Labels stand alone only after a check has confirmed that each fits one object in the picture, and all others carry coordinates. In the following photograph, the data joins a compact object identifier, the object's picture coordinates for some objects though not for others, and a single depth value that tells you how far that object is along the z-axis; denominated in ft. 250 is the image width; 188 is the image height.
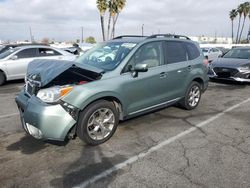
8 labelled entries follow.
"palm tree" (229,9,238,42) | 139.41
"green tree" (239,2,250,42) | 133.72
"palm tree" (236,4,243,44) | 135.60
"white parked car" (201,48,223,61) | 51.81
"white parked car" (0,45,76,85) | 23.77
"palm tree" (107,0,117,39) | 80.02
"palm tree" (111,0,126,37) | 79.97
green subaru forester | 9.09
